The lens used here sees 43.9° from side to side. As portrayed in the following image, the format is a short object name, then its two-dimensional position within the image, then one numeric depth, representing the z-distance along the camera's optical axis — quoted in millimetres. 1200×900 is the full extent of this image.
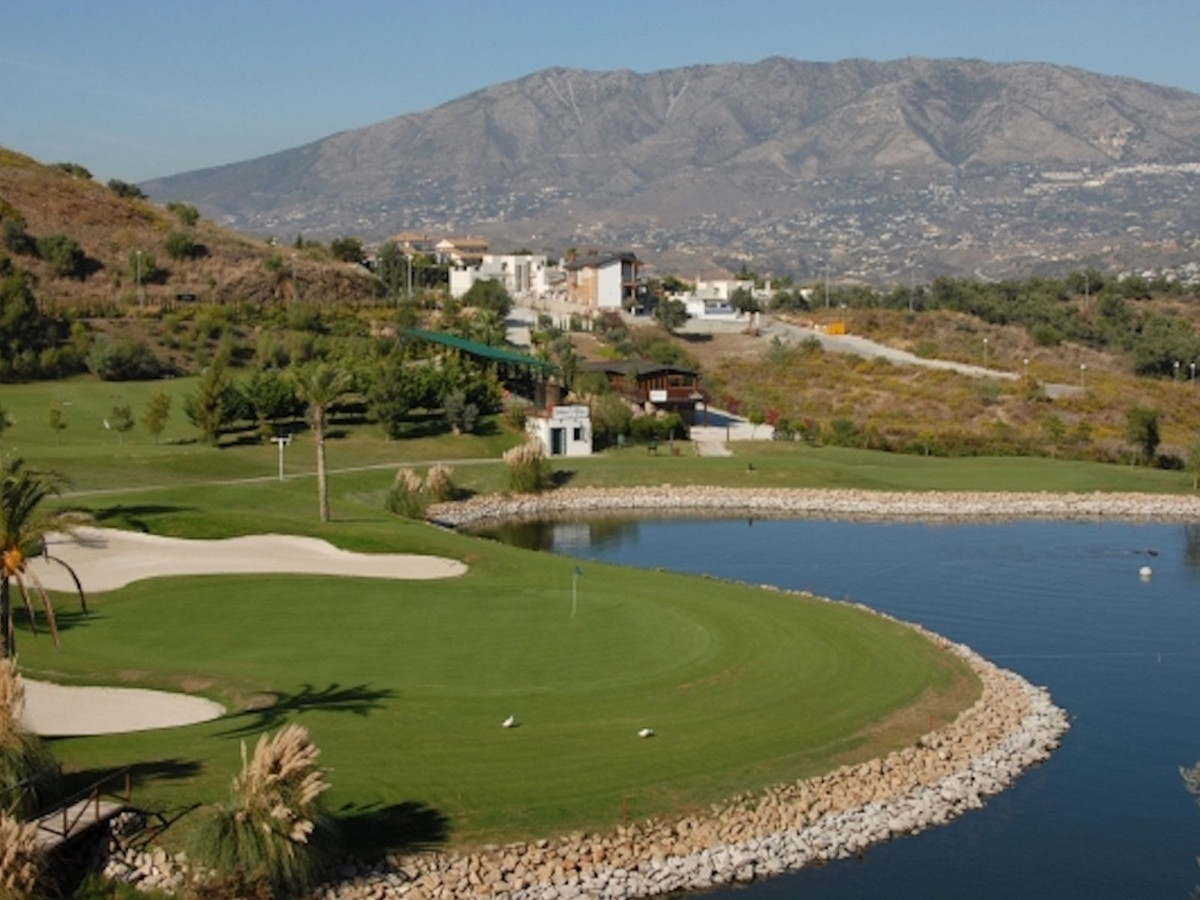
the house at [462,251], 157875
